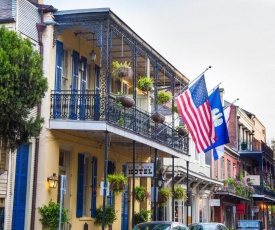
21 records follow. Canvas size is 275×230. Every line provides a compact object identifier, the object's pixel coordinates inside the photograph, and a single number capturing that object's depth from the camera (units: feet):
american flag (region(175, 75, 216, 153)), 71.10
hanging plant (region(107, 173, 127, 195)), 63.93
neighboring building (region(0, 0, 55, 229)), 55.57
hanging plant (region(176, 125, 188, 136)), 85.15
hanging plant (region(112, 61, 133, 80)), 62.95
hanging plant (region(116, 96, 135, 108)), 62.13
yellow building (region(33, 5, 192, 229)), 60.23
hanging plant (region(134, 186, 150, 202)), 75.98
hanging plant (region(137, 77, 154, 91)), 73.10
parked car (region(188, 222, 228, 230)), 69.82
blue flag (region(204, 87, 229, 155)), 77.09
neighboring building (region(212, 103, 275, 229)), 142.72
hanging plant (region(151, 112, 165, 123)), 73.05
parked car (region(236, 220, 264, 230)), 101.61
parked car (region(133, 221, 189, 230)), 56.54
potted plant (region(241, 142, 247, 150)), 168.04
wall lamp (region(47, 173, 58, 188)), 59.82
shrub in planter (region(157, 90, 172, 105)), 81.35
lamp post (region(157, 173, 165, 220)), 86.33
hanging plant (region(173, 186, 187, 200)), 83.46
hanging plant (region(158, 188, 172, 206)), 80.02
